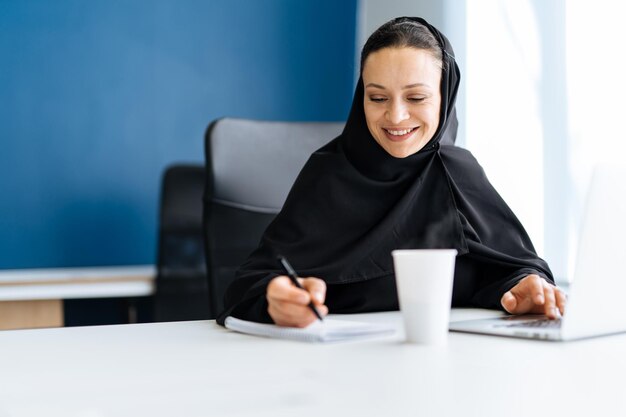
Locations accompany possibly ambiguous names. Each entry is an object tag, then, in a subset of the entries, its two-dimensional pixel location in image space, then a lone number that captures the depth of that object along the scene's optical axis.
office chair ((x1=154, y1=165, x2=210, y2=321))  2.79
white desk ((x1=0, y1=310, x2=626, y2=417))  0.70
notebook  1.05
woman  1.53
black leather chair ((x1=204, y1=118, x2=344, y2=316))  2.08
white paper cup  0.96
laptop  0.96
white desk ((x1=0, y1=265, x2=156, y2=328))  2.41
